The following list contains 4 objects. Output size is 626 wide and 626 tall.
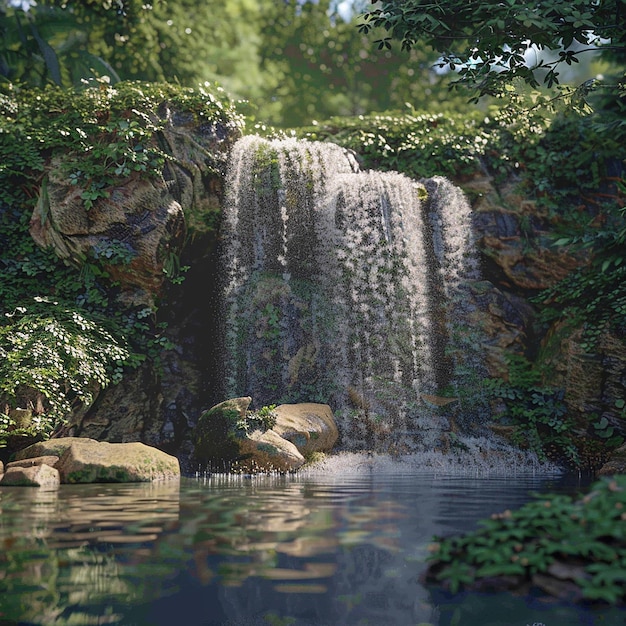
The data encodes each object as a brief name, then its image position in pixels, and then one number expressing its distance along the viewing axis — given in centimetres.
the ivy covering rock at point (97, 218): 1247
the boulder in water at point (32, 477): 877
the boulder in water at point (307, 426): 1124
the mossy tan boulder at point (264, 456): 1054
